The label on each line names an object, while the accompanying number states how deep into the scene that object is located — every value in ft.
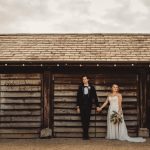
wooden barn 39.93
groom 38.09
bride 38.04
